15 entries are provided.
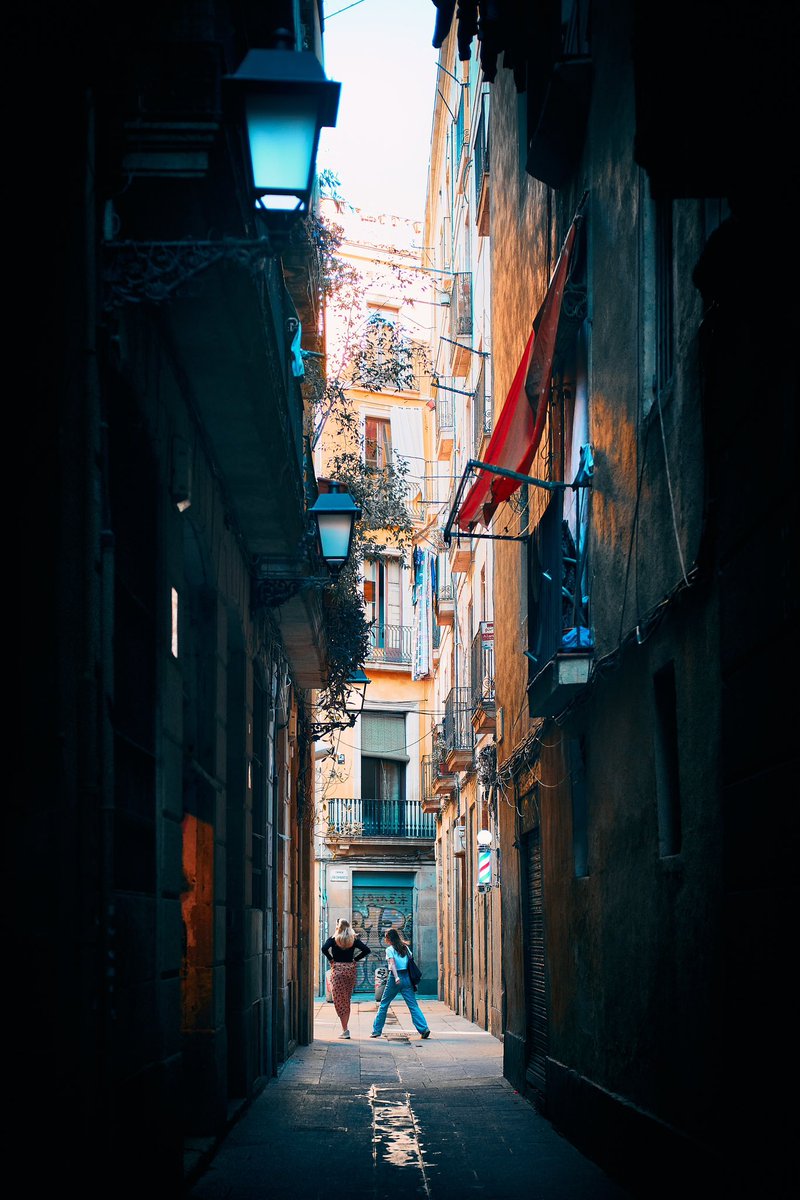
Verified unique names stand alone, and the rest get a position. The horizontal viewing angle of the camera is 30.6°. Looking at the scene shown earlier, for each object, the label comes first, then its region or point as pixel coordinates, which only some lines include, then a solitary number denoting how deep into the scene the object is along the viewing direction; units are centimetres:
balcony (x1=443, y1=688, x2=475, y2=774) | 2748
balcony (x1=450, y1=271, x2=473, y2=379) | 2669
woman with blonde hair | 2067
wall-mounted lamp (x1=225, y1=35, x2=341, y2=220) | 585
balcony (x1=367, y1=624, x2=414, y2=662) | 4122
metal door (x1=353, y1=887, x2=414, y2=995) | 3931
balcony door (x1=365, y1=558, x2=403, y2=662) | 4128
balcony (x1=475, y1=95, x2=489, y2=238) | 2098
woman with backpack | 2050
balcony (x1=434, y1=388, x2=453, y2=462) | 3083
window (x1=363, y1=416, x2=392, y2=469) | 3878
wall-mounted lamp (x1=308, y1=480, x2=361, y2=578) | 1298
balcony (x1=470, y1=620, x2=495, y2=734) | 2197
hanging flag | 1080
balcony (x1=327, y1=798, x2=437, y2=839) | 4072
